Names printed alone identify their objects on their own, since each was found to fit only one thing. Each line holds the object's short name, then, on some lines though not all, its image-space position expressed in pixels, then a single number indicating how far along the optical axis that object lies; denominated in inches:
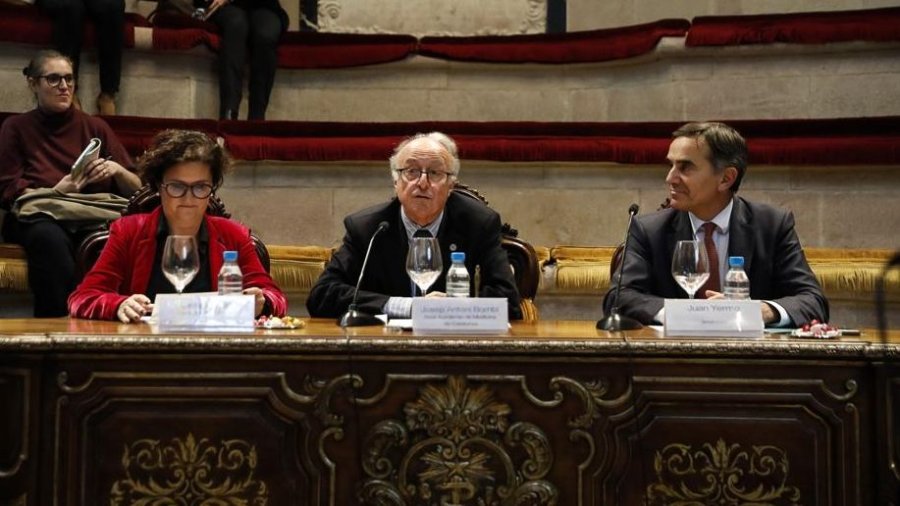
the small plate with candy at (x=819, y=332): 93.4
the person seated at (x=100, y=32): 214.8
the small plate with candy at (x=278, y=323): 96.1
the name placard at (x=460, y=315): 90.7
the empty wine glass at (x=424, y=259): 104.7
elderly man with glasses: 124.6
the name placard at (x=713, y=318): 91.0
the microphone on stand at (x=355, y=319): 101.3
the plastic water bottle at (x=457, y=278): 108.0
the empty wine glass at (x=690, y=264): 102.2
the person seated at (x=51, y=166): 163.8
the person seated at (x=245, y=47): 227.8
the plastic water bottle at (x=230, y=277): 103.3
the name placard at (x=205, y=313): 92.5
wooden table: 86.7
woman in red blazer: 119.3
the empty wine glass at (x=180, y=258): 102.3
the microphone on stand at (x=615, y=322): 98.0
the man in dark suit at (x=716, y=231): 120.7
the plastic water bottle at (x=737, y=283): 103.2
